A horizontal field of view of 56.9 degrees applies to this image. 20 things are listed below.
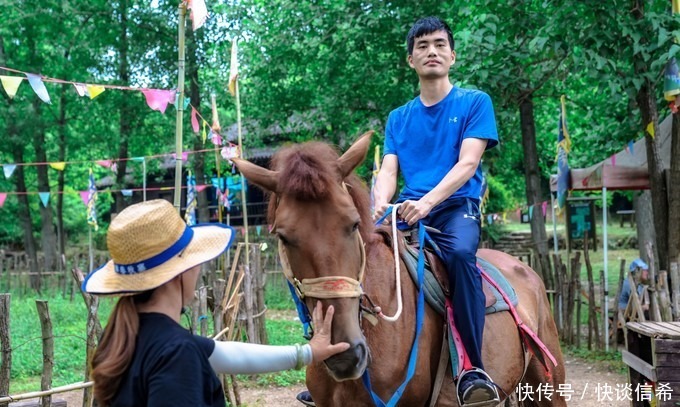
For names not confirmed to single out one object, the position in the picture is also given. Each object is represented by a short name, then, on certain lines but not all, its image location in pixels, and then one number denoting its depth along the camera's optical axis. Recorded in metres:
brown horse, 2.47
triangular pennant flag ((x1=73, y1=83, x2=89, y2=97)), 7.54
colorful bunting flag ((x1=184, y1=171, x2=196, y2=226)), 16.53
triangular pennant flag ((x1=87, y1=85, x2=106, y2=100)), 7.68
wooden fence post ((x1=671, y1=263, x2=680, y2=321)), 7.46
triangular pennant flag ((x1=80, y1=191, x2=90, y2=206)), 16.45
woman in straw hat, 1.69
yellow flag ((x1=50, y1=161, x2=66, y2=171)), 13.41
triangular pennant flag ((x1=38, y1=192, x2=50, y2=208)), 14.45
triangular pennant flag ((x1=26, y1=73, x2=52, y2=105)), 6.61
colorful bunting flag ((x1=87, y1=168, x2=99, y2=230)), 16.67
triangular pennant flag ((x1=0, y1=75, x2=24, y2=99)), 6.58
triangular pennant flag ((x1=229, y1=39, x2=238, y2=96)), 9.22
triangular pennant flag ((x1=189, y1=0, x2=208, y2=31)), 5.80
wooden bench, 4.43
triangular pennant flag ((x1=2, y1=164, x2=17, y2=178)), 11.94
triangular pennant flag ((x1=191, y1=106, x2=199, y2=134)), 10.06
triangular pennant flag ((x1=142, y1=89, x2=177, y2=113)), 8.13
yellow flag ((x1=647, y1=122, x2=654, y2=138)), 8.10
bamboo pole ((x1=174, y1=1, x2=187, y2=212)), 5.25
